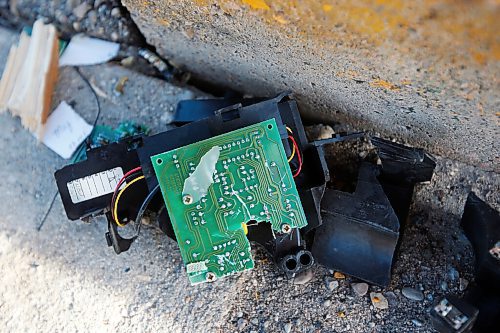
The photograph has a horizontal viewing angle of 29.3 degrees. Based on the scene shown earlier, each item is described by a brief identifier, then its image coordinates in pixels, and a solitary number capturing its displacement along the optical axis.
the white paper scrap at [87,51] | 0.80
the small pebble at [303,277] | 0.70
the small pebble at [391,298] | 0.68
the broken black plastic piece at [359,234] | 0.67
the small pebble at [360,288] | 0.69
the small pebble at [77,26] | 0.81
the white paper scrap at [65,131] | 0.77
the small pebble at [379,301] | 0.68
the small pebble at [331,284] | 0.70
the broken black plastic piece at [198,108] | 0.73
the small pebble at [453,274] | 0.69
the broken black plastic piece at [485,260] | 0.64
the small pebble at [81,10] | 0.81
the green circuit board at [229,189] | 0.65
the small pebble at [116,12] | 0.80
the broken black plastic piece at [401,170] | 0.67
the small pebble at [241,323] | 0.69
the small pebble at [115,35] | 0.81
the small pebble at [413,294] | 0.68
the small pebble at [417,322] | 0.67
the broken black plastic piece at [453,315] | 0.61
